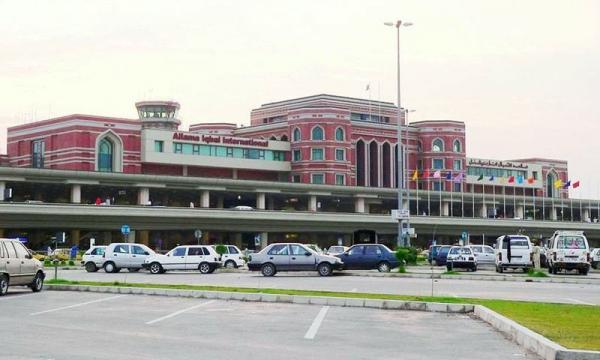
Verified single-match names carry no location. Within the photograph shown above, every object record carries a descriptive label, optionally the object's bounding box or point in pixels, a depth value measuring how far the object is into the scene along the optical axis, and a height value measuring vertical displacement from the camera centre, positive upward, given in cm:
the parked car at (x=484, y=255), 4731 -71
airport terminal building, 9288 +1078
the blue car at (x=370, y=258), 3884 -74
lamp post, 5078 +664
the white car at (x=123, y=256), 4169 -72
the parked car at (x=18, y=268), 2320 -77
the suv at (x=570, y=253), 3678 -45
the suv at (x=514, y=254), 3841 -52
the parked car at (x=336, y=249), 5319 -41
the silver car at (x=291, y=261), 3600 -82
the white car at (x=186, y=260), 4028 -89
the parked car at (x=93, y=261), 4344 -103
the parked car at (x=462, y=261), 4047 -91
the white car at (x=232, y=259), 4691 -97
